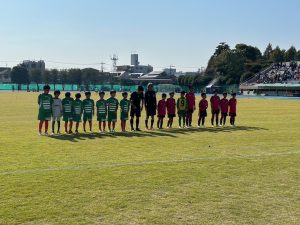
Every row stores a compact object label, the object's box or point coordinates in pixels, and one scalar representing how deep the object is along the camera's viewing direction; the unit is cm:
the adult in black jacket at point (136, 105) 1262
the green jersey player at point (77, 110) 1199
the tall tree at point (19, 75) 9899
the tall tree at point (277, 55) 8132
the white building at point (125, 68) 14890
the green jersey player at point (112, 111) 1230
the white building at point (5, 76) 12120
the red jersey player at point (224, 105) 1448
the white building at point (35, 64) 13552
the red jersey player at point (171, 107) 1374
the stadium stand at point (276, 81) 5567
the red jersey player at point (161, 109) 1358
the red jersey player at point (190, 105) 1394
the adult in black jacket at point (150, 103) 1310
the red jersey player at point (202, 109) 1398
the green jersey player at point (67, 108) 1192
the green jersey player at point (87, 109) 1220
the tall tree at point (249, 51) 8066
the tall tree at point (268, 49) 10264
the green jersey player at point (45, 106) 1160
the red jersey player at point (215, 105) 1437
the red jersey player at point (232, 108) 1453
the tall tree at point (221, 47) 9249
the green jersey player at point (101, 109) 1222
